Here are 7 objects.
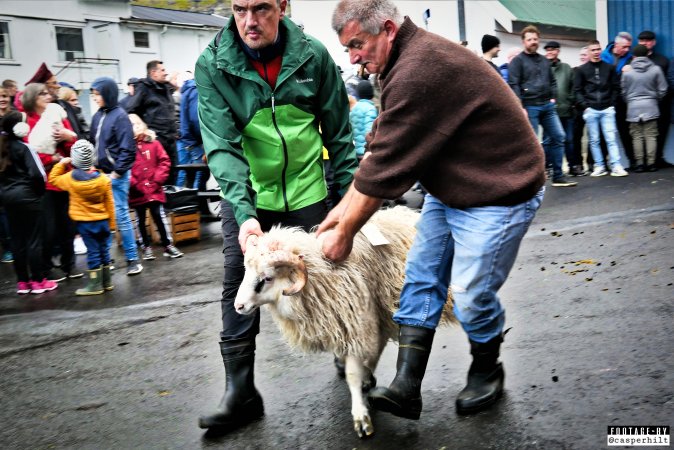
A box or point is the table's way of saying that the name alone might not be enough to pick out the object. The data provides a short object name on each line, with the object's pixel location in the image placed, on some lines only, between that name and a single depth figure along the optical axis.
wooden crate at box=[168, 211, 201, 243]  10.20
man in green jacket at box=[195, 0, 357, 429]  3.86
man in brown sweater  3.29
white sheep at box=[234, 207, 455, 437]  3.70
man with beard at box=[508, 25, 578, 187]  11.37
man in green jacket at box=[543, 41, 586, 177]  12.77
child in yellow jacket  7.96
